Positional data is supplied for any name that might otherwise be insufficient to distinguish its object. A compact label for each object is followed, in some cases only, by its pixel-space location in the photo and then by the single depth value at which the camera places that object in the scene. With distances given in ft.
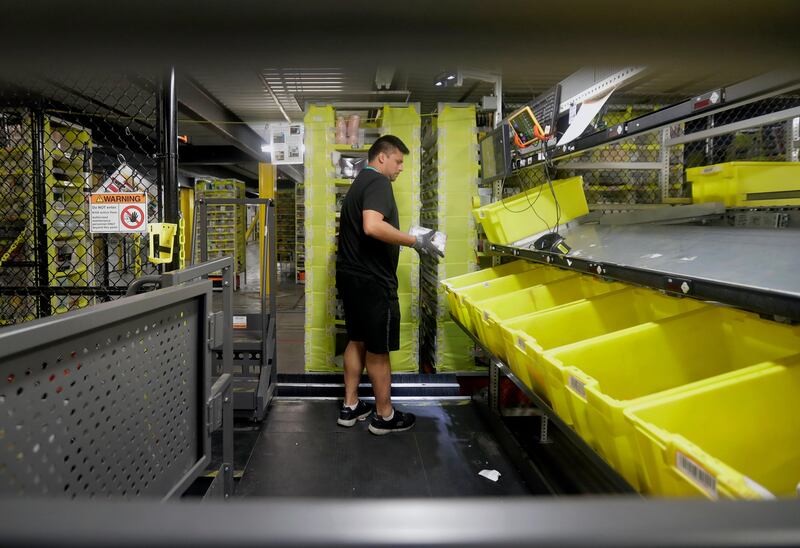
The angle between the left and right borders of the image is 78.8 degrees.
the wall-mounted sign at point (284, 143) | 15.97
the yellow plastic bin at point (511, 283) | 11.32
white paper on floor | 9.83
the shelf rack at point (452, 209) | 14.56
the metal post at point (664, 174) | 16.54
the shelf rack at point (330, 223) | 14.43
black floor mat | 9.57
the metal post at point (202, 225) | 12.54
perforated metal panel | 2.76
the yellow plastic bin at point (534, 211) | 11.73
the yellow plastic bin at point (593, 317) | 7.67
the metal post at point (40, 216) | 11.36
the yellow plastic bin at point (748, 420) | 4.23
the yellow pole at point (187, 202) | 42.84
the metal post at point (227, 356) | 6.28
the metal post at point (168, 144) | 8.10
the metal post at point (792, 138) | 13.14
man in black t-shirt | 11.64
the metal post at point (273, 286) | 12.87
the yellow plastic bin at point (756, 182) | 9.52
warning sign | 8.57
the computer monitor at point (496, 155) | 11.75
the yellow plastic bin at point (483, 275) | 12.59
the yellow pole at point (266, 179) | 26.94
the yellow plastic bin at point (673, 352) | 5.87
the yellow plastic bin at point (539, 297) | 9.68
